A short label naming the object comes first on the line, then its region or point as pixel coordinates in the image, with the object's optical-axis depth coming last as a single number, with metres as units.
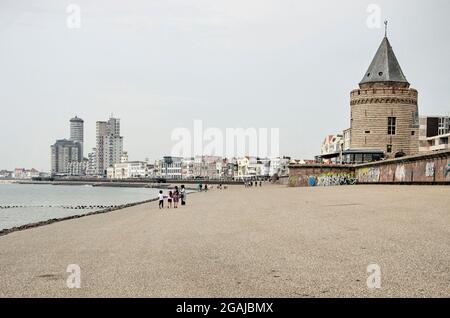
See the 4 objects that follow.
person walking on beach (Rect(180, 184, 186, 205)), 38.94
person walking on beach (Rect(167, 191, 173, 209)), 36.44
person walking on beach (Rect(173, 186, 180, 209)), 36.88
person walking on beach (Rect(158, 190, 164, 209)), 37.41
